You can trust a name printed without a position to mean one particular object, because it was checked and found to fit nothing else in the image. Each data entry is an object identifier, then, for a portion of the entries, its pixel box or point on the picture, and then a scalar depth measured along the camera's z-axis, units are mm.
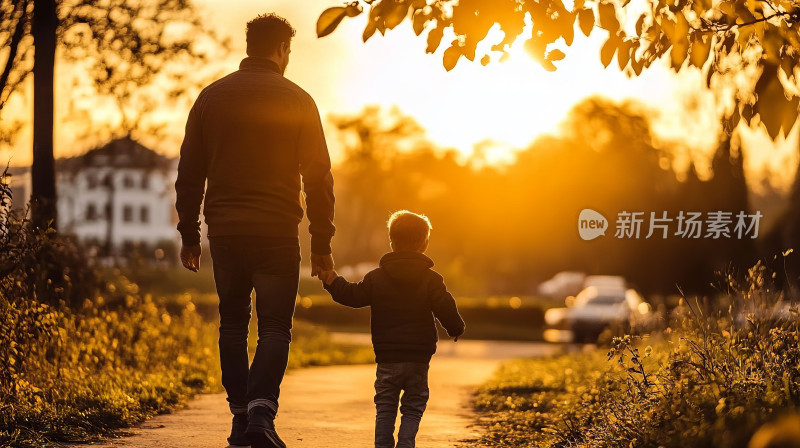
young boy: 12211
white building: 34622
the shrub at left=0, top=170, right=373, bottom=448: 14398
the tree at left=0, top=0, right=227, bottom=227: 25312
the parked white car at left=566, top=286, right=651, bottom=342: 64375
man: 12094
